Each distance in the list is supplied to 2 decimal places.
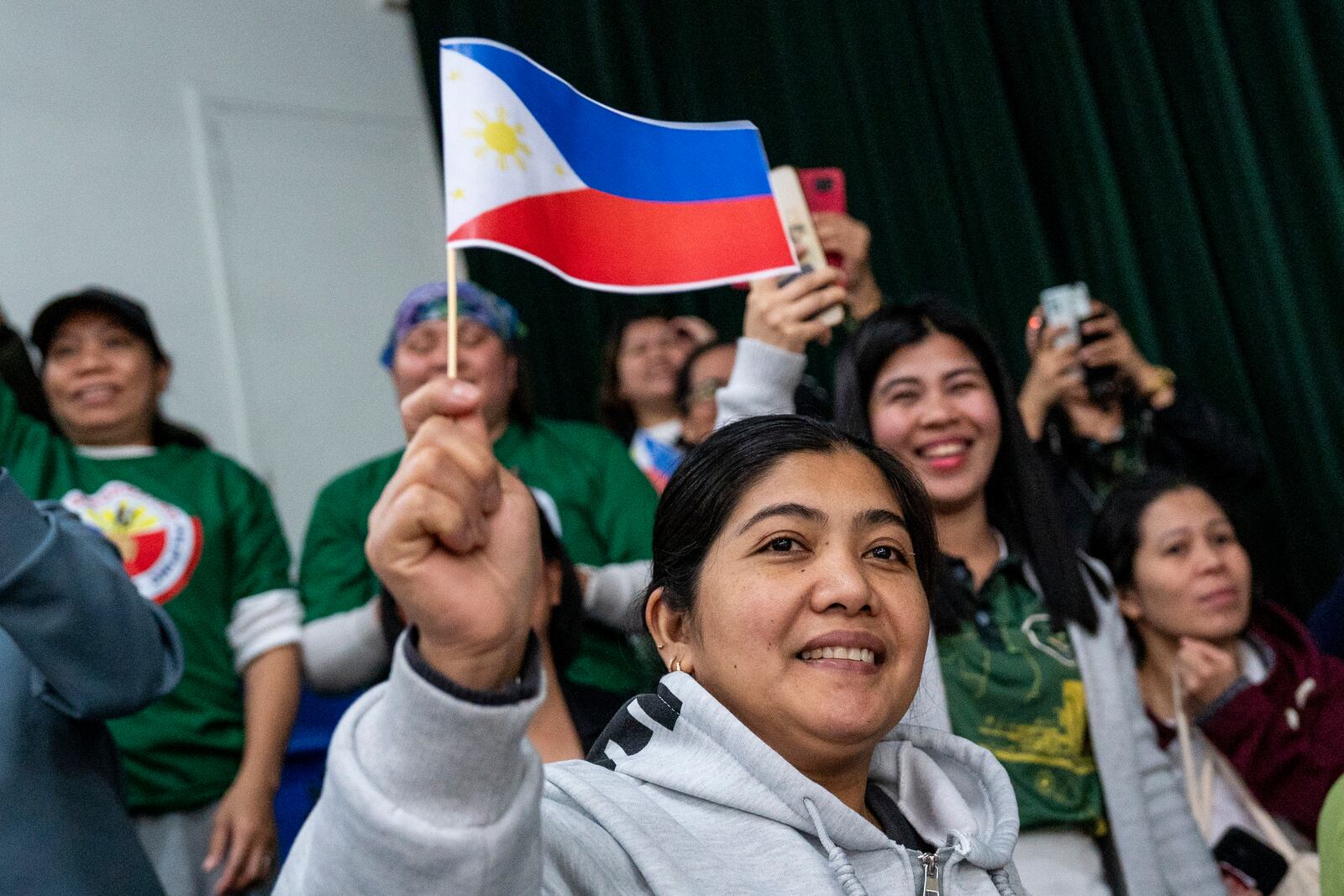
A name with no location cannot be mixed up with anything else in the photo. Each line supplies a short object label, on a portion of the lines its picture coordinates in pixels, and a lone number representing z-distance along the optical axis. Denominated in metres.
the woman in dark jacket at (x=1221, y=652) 1.94
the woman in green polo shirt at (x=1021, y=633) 1.72
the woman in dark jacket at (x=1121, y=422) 2.63
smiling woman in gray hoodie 0.79
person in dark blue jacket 1.37
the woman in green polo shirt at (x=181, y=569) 1.96
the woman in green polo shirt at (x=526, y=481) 2.18
